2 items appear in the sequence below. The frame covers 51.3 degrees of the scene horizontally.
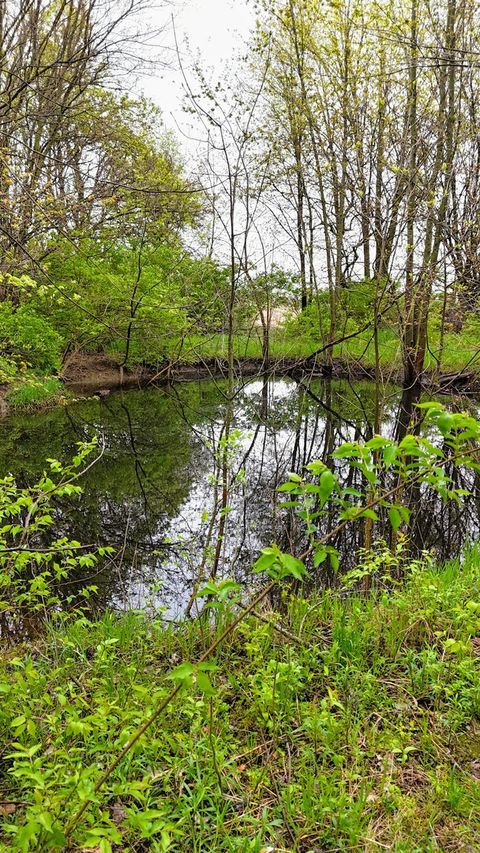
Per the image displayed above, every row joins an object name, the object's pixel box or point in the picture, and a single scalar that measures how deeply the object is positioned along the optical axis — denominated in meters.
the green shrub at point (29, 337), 10.86
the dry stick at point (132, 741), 1.29
